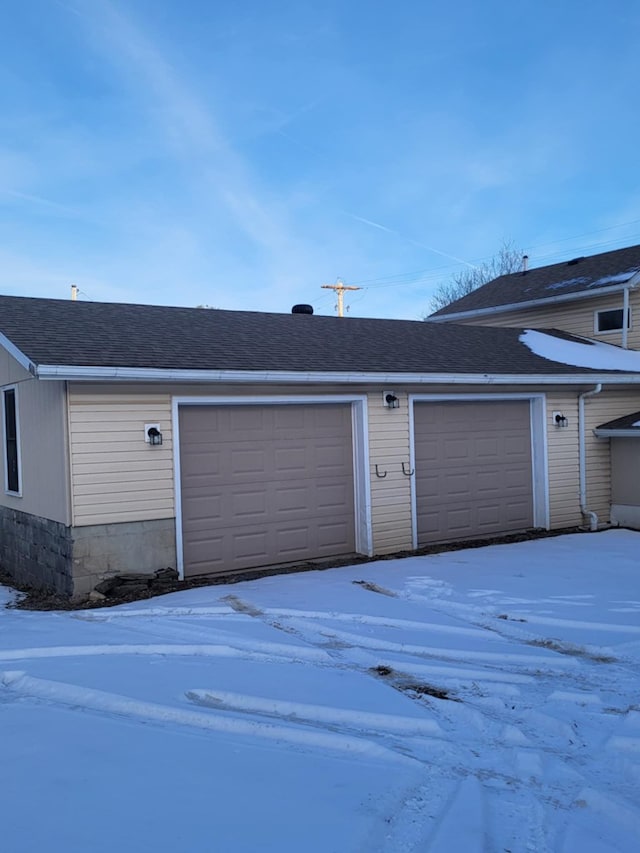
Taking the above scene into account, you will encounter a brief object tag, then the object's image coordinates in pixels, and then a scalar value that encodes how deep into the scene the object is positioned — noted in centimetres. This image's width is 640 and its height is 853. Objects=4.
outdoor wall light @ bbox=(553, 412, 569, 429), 1195
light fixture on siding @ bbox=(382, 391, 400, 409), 1019
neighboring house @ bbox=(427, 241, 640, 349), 1489
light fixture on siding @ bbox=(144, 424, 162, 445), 826
